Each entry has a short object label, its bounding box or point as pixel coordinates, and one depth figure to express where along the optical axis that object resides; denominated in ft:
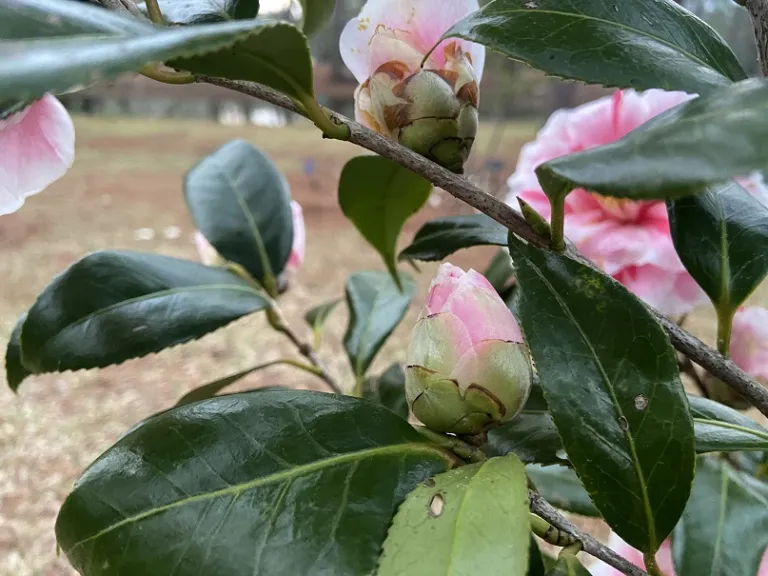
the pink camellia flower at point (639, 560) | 1.31
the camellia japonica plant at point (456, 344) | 0.54
